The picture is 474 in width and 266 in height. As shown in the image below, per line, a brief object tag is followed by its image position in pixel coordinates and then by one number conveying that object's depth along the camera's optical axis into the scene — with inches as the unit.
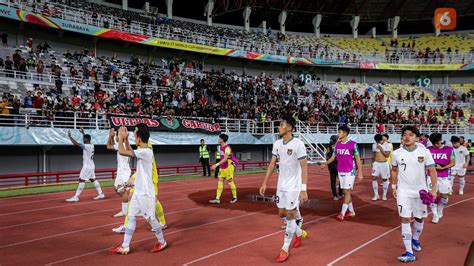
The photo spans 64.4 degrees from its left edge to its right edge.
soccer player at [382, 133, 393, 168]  486.6
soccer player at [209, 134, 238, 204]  441.1
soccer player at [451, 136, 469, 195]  488.1
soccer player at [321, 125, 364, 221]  357.1
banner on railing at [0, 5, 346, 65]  999.6
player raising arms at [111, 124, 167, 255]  245.1
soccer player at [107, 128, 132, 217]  348.8
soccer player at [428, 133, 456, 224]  350.9
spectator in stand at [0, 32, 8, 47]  1006.3
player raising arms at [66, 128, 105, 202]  457.4
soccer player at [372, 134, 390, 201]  481.4
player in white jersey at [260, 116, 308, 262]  241.6
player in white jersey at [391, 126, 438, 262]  237.5
